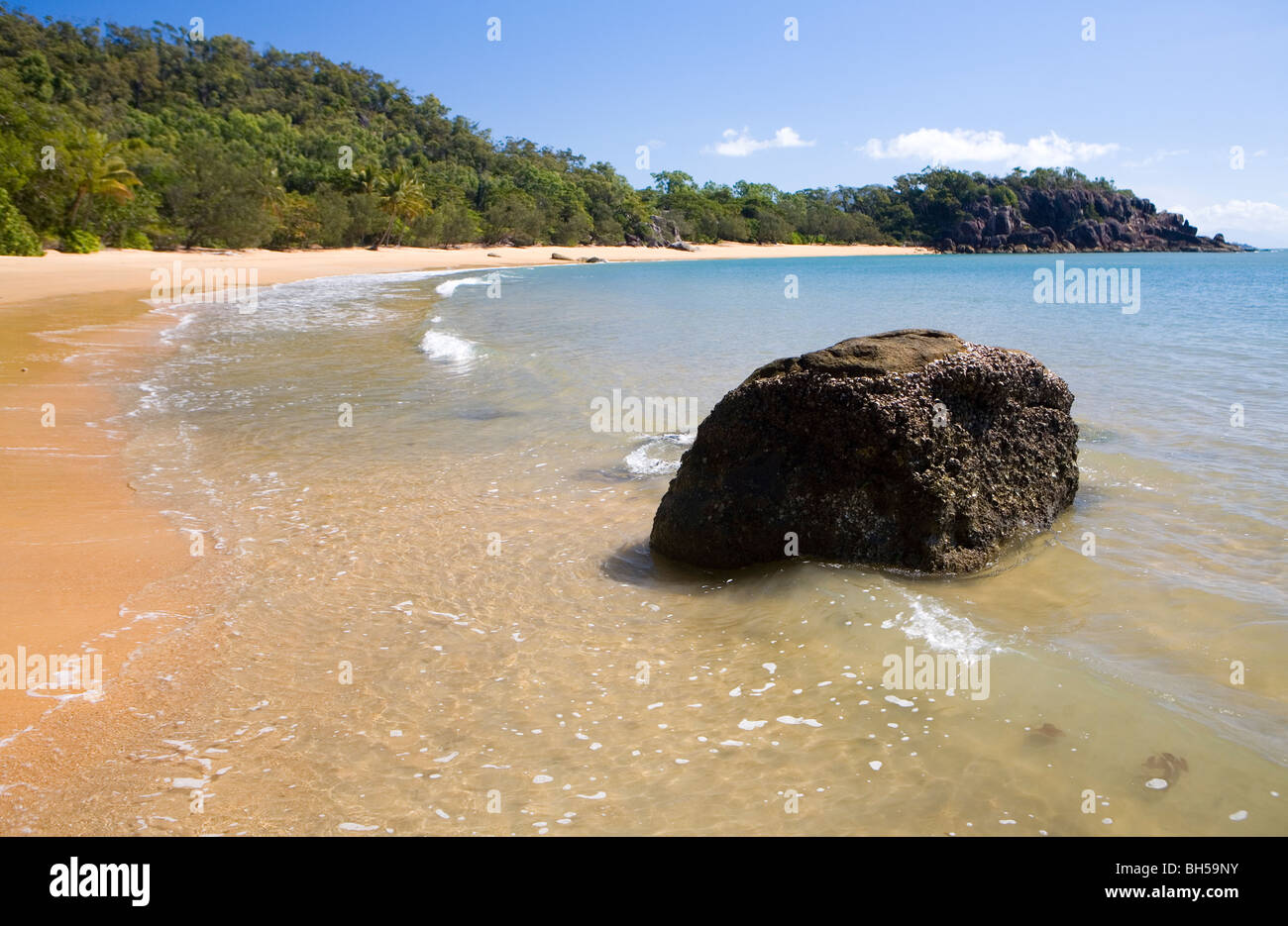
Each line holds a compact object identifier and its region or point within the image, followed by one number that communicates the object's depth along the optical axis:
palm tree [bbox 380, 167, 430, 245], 66.50
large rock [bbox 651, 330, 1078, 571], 5.08
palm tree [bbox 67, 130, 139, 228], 37.62
